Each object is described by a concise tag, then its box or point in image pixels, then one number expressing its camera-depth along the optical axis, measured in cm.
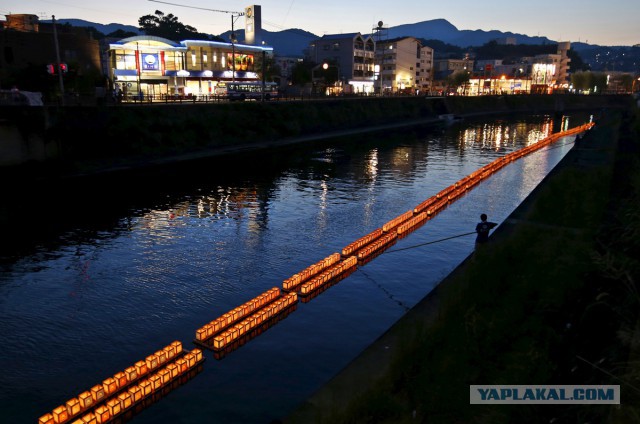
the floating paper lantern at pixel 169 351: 1585
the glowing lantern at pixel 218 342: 1680
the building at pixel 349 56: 12375
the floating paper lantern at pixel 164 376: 1484
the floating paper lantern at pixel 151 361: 1531
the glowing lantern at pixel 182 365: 1536
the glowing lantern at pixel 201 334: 1727
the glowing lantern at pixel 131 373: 1484
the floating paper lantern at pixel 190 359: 1569
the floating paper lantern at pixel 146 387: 1432
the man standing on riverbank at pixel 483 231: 2169
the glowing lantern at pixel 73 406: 1320
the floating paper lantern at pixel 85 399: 1355
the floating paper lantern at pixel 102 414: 1306
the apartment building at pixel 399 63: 14025
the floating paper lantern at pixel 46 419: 1269
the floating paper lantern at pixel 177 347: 1612
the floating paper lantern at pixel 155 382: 1458
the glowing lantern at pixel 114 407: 1344
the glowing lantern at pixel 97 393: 1386
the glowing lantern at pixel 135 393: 1402
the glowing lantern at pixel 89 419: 1280
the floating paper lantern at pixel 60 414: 1290
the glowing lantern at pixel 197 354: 1597
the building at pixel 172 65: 8216
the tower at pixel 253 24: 10919
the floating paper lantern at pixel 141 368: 1515
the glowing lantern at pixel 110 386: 1421
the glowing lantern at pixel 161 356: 1560
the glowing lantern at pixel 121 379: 1455
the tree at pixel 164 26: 15925
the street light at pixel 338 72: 11388
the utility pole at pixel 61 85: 4831
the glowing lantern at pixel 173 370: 1506
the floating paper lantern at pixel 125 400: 1376
